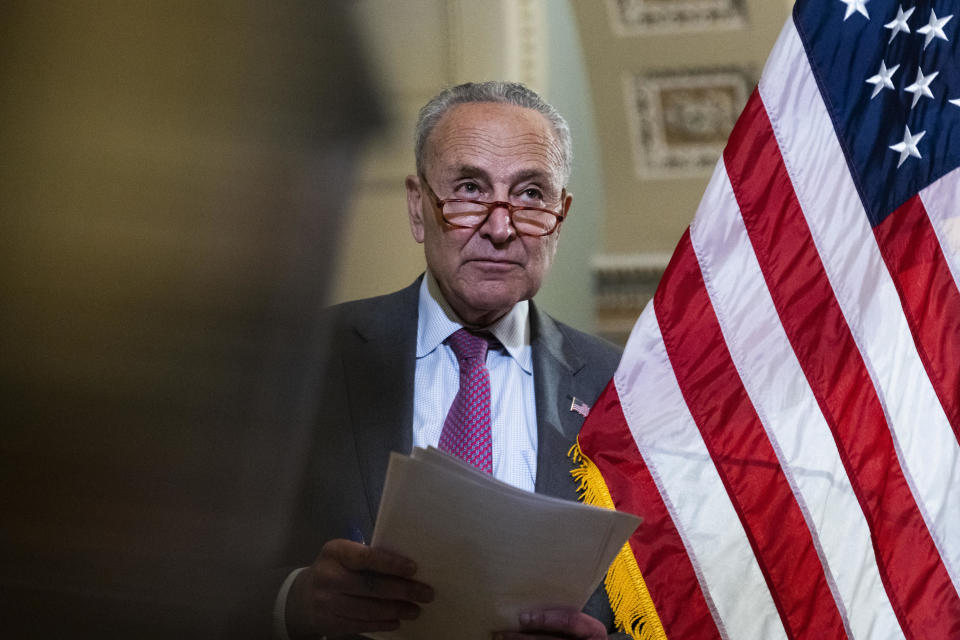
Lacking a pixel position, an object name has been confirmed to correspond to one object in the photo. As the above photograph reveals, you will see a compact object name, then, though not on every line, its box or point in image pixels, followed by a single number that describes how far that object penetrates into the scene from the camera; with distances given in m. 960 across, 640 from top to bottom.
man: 1.70
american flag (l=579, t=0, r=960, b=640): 1.41
